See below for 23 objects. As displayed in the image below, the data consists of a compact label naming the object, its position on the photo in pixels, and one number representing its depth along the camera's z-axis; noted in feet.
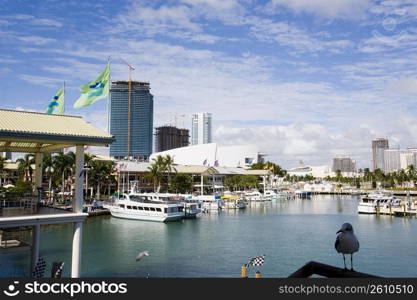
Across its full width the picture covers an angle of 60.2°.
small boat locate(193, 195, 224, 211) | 234.17
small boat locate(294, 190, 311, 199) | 408.81
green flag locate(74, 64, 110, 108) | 66.59
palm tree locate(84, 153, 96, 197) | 210.38
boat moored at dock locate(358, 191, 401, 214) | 212.84
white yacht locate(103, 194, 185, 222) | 177.17
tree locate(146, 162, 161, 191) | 251.60
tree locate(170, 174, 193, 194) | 291.38
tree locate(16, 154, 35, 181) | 194.33
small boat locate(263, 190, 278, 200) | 341.29
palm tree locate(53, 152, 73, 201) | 197.67
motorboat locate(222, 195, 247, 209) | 250.16
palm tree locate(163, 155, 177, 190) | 256.60
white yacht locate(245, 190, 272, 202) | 322.34
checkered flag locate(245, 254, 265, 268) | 66.50
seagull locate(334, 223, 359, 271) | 22.39
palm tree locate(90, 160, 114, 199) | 224.33
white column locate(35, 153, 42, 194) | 64.23
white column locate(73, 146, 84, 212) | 51.49
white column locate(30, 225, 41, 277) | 61.11
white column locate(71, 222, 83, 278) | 50.44
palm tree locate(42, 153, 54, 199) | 193.67
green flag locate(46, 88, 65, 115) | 73.97
